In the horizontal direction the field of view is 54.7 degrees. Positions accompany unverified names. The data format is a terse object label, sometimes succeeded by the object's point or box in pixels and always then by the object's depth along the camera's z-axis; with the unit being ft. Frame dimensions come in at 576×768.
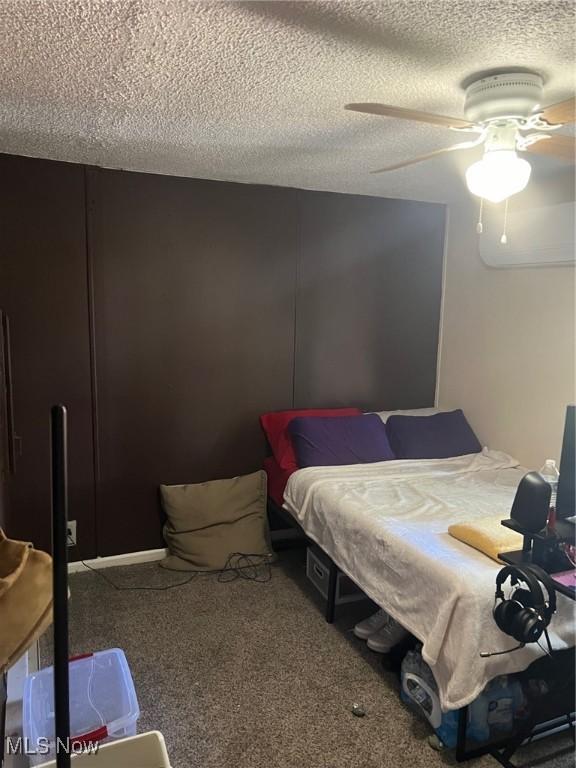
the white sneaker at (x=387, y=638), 8.02
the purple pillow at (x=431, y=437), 10.94
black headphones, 5.34
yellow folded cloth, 6.63
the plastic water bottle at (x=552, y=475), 7.07
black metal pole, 2.54
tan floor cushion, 10.44
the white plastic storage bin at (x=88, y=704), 5.55
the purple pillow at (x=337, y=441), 10.16
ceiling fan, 5.46
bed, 5.98
